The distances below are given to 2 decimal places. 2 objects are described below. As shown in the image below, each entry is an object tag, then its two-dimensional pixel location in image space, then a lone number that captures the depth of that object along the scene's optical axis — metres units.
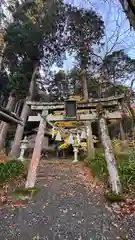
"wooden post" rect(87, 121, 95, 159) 5.59
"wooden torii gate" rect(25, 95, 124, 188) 3.70
